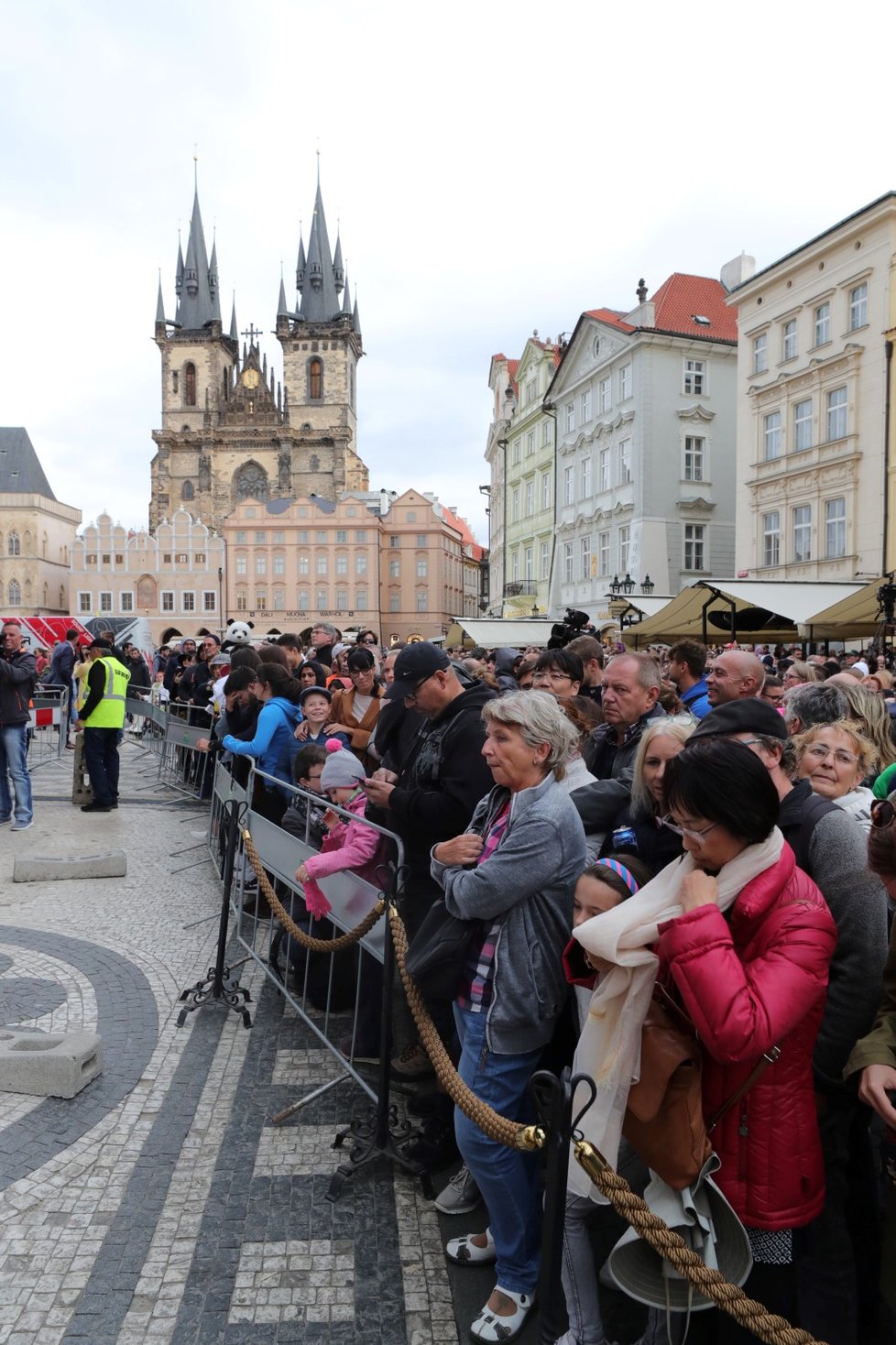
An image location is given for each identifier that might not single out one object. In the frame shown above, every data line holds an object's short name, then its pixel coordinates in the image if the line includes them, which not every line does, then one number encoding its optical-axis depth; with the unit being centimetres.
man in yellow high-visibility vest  1031
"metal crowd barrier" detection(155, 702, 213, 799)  1140
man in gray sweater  232
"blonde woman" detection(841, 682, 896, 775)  397
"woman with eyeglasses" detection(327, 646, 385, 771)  644
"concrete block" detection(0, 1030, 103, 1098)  411
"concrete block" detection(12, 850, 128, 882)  785
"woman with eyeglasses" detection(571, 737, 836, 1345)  211
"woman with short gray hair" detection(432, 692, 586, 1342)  271
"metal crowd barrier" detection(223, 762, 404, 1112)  392
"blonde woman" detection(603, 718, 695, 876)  314
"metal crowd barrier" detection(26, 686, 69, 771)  1650
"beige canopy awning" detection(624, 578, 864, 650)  1350
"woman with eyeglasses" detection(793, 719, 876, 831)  358
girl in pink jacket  403
